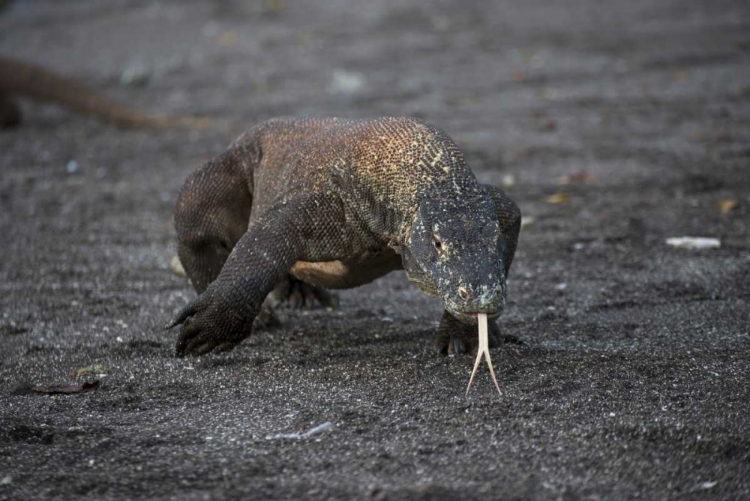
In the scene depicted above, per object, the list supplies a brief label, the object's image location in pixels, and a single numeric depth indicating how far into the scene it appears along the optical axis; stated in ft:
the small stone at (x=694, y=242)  40.29
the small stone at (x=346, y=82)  75.15
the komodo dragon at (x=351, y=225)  25.00
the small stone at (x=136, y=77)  82.53
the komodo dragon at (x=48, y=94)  70.38
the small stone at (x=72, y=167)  59.26
